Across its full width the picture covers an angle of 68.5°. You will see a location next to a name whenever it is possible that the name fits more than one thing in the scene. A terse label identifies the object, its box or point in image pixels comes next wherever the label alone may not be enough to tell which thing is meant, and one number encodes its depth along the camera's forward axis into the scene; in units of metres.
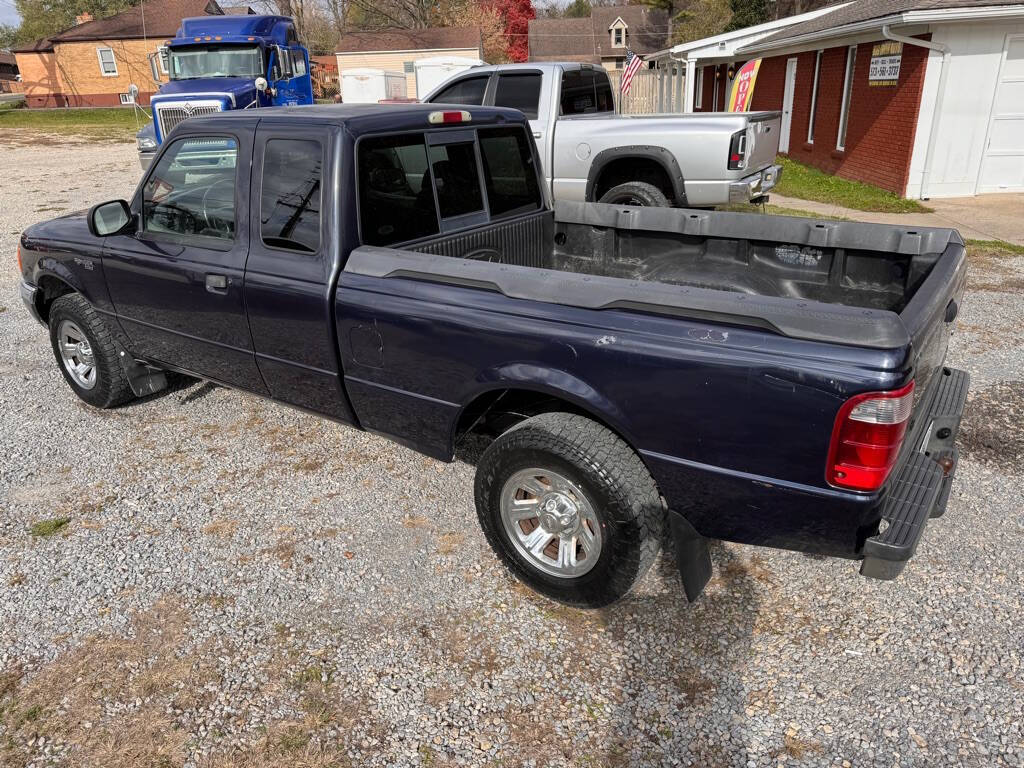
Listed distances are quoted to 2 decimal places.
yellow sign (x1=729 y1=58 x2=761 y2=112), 12.48
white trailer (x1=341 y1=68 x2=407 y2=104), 26.78
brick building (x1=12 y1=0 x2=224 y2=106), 44.69
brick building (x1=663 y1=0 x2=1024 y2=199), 11.56
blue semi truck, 15.00
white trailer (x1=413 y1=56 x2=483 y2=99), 23.55
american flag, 19.44
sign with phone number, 12.45
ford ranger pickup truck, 2.46
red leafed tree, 60.34
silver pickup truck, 8.20
